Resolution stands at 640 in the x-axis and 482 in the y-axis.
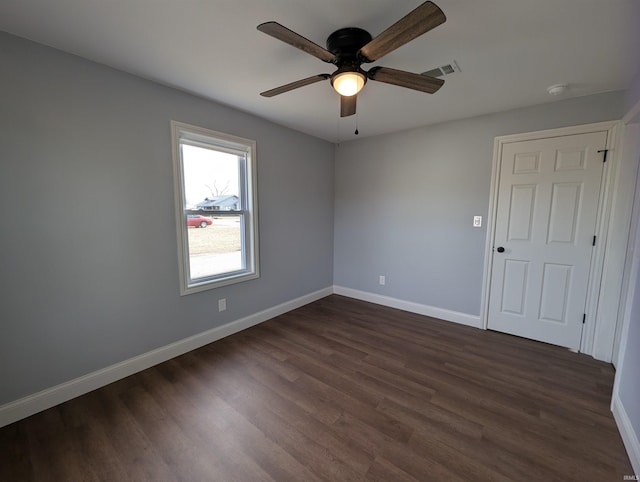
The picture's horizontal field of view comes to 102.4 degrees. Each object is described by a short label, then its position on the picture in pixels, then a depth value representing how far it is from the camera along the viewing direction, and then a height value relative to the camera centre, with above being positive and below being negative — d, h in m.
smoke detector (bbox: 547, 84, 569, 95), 2.17 +1.10
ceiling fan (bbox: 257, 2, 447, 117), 1.18 +0.85
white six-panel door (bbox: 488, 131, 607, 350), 2.47 -0.18
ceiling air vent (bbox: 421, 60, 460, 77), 1.92 +1.12
